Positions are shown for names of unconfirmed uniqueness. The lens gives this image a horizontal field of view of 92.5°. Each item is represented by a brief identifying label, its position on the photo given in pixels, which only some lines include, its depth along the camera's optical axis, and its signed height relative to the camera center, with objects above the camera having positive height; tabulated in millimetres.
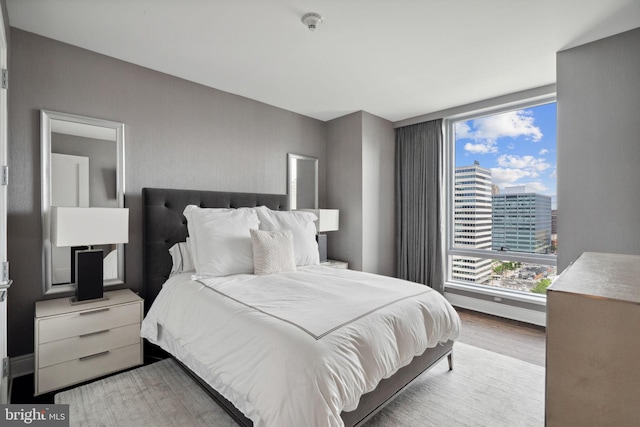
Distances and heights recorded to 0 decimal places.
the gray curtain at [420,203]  4172 +135
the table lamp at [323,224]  3832 -141
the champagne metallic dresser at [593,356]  406 -200
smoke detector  2109 +1353
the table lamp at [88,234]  2195 -163
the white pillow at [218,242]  2512 -248
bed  1463 -621
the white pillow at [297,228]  3012 -159
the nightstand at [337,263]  3907 -672
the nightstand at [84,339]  2086 -925
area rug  1873 -1269
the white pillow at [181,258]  2738 -407
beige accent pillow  2580 -343
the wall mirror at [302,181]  4160 +442
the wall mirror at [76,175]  2387 +314
